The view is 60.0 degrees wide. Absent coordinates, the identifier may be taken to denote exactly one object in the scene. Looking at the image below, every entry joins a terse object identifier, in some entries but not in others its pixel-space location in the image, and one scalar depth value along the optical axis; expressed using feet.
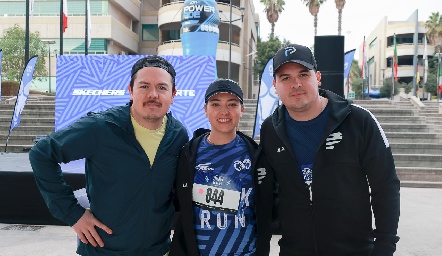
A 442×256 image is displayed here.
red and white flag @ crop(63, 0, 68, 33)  71.41
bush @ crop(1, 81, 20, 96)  83.51
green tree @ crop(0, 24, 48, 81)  118.42
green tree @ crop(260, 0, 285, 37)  183.73
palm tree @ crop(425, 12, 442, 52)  190.39
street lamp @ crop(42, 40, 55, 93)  121.58
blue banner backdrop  29.71
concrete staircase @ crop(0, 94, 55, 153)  55.78
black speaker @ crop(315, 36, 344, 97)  20.97
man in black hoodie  7.40
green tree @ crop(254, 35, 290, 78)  150.41
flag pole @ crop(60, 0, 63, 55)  68.54
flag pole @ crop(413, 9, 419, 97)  84.43
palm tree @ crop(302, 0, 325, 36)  169.99
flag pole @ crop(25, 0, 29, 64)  67.56
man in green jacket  7.49
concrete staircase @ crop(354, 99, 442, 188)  38.45
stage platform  19.48
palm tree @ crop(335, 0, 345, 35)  163.09
